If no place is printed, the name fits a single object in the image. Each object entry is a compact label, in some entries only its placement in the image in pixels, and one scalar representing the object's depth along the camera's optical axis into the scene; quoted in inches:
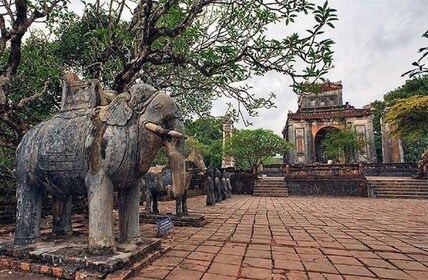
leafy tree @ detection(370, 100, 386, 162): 1365.0
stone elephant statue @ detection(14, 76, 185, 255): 107.1
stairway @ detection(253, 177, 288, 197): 621.6
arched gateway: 1173.1
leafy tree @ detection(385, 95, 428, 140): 569.3
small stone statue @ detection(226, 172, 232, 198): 526.9
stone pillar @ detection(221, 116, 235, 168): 1082.5
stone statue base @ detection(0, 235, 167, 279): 95.8
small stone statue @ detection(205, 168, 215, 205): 368.8
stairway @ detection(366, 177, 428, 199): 557.0
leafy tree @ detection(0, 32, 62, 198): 206.6
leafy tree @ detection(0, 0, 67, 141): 155.7
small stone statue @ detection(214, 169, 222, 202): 426.9
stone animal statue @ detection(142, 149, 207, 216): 235.1
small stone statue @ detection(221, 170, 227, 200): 478.0
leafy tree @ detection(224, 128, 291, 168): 920.3
